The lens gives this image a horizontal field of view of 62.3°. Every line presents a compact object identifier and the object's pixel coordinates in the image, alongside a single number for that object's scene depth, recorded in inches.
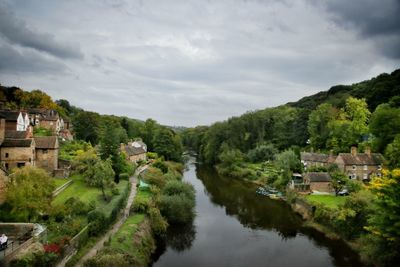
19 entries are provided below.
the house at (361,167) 2191.2
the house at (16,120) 2026.3
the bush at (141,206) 1382.9
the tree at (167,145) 3282.5
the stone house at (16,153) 1357.0
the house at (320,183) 1934.1
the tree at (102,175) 1396.4
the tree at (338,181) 1815.2
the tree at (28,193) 938.1
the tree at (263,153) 3302.2
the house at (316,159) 2448.1
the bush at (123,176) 1934.9
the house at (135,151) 2686.3
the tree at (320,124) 3095.5
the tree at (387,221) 961.5
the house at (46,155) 1577.3
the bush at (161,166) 2342.0
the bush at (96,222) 1043.9
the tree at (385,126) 2249.1
